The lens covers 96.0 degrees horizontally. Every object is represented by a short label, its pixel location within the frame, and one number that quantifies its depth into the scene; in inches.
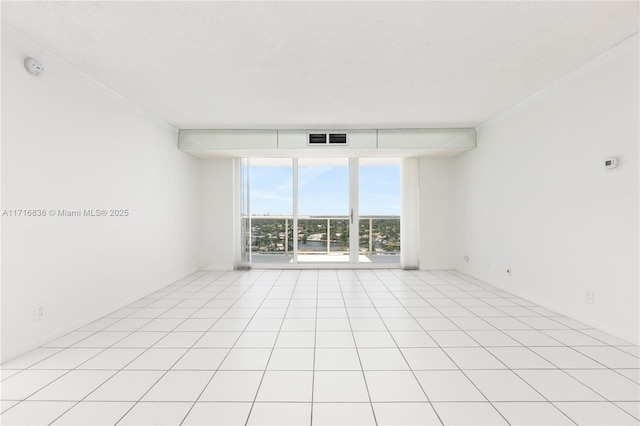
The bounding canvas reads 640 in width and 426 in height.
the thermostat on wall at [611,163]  97.4
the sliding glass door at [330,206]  224.4
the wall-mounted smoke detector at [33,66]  89.5
